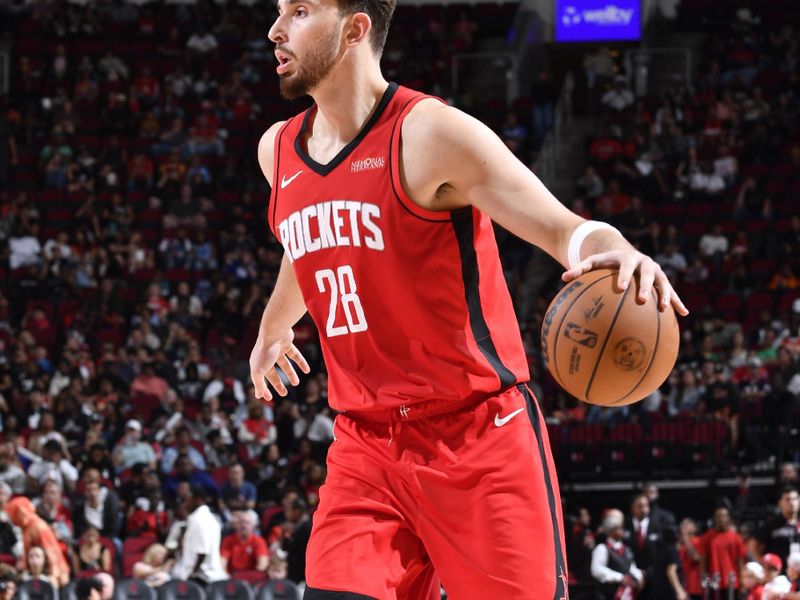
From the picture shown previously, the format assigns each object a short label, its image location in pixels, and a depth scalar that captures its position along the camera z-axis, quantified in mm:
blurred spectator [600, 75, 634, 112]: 19688
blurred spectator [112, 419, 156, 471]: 12750
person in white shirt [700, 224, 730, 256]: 16656
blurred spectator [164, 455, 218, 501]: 12234
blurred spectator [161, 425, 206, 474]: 12680
